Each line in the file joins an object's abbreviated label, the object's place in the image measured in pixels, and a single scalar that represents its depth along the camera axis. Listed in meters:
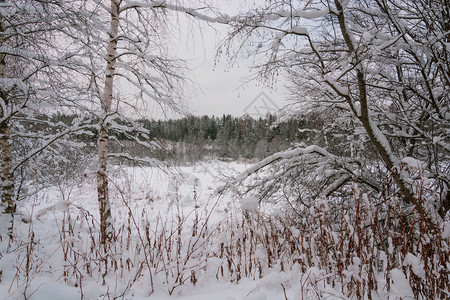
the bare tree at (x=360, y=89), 2.74
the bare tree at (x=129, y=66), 4.29
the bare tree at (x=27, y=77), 2.50
